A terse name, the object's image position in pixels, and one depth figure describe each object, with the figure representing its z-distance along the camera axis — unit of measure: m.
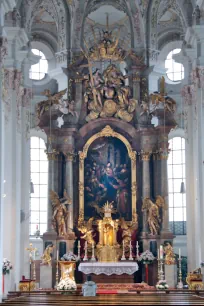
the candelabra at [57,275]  32.53
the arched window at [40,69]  43.53
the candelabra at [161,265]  29.02
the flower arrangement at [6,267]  27.56
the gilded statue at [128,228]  33.91
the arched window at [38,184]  42.88
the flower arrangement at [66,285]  23.20
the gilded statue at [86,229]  33.84
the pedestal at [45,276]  32.88
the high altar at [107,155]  33.88
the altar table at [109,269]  32.84
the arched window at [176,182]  42.53
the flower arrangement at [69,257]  33.09
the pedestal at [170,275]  32.91
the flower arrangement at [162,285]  25.95
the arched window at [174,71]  43.78
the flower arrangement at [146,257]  33.12
